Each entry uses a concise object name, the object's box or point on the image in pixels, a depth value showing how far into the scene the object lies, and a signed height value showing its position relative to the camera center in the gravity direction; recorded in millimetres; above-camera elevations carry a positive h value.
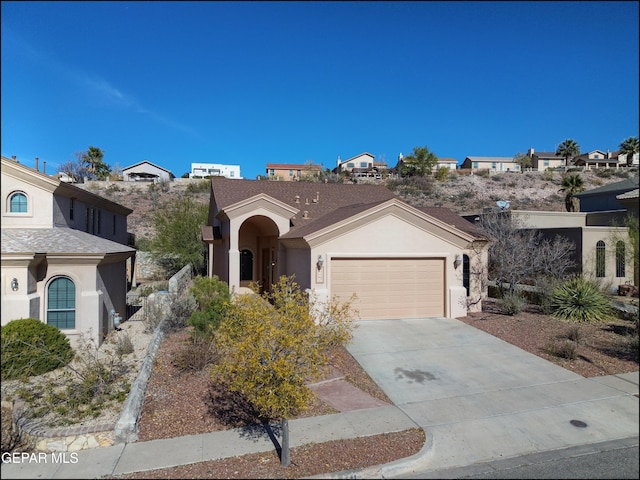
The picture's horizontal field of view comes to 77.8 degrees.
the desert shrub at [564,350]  9309 -2593
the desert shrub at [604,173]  59019 +10695
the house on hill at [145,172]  67500 +13027
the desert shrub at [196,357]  9344 -2697
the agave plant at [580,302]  12867 -1983
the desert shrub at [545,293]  14523 -1917
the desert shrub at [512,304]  14664 -2267
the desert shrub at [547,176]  63116 +11009
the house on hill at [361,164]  83750 +18402
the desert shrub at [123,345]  8354 -2218
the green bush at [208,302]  11211 -1813
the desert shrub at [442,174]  64637 +11541
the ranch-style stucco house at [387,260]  13680 -595
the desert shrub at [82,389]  5312 -2527
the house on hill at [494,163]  87188 +17761
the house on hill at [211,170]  82188 +15739
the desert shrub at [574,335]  10500 -2495
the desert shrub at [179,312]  12977 -2289
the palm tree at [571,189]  35938 +5072
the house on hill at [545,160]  80875 +17225
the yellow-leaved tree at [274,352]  5500 -1538
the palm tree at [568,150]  72000 +17161
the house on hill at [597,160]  70000 +15049
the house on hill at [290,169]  80938 +15770
